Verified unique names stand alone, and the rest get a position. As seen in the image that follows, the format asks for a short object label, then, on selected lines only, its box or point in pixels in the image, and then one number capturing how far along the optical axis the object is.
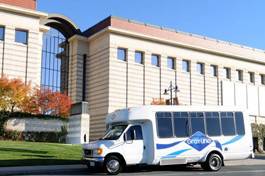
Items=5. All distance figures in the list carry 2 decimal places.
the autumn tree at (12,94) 39.56
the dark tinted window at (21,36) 48.47
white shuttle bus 17.86
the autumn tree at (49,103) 42.78
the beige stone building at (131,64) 50.97
